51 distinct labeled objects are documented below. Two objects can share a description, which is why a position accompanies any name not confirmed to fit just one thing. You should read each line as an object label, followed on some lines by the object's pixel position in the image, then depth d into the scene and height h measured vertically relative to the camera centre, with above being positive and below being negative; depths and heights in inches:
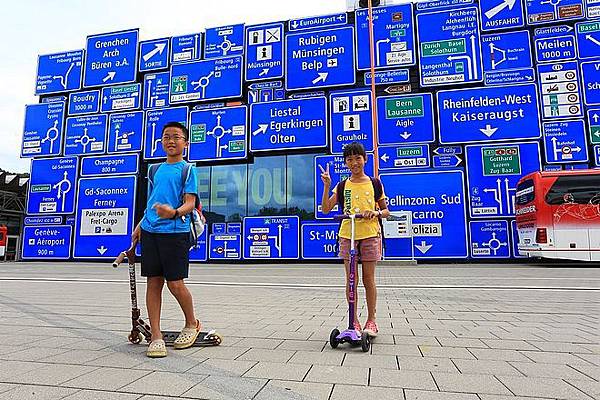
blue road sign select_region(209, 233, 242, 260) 749.3 +8.2
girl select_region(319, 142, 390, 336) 143.0 +13.0
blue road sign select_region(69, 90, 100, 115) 864.9 +309.2
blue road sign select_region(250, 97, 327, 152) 740.6 +225.8
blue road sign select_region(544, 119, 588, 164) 647.1 +163.5
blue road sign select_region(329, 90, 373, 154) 722.2 +229.8
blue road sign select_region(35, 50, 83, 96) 890.1 +384.1
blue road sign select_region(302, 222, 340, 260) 704.4 +16.9
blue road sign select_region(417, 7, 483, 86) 704.4 +345.3
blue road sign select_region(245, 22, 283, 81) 788.6 +378.0
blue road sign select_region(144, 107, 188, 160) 810.8 +249.6
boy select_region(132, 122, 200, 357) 126.2 +4.9
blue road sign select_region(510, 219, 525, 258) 643.5 +14.4
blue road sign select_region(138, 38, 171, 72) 845.7 +398.6
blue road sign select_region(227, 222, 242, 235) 756.0 +40.9
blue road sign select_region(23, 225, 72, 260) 818.3 +19.9
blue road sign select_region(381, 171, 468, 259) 665.6 +60.6
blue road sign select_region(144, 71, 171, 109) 833.5 +320.8
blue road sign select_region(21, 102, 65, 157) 865.5 +255.8
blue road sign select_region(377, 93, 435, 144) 699.4 +218.9
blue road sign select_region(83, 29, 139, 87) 863.1 +401.8
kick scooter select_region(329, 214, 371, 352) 130.2 -25.7
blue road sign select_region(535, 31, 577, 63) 680.4 +328.3
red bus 538.3 +43.1
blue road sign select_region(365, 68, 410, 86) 731.4 +302.7
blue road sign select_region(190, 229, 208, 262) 762.2 -2.0
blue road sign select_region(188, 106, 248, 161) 773.9 +217.0
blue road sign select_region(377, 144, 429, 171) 691.4 +153.4
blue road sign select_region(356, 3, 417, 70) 736.3 +375.3
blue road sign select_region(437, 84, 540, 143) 664.4 +217.7
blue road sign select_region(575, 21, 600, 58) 674.8 +337.7
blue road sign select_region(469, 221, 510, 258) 650.2 +15.0
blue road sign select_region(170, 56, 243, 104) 799.7 +330.5
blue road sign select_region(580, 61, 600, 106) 660.1 +263.1
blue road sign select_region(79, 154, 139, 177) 817.5 +170.7
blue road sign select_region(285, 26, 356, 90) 752.3 +348.4
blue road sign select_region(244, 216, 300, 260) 724.7 +22.8
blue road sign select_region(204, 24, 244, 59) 812.0 +407.8
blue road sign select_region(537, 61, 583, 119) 662.5 +251.6
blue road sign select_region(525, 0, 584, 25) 690.2 +394.5
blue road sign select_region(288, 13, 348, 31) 773.3 +425.6
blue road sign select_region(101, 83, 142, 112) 844.6 +312.9
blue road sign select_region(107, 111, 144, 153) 827.4 +237.3
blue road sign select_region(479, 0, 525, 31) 708.7 +397.6
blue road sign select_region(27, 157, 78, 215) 831.1 +132.2
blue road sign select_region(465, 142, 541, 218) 654.5 +119.9
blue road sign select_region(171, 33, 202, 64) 830.5 +404.1
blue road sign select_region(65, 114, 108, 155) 845.8 +236.5
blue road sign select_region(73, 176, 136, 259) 794.2 +67.8
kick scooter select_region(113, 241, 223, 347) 136.1 -26.9
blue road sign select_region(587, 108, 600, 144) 648.4 +191.4
